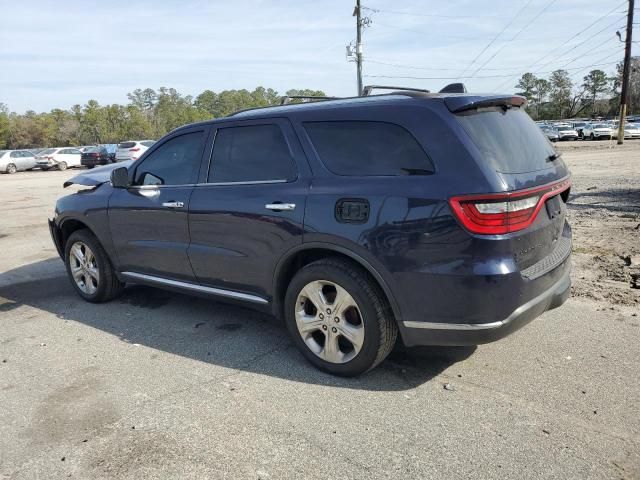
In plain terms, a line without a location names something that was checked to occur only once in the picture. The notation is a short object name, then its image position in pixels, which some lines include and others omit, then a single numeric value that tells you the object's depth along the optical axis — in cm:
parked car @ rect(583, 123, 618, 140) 4325
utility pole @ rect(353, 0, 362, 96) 3744
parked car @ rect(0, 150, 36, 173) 3309
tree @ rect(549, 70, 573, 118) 10894
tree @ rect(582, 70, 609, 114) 10938
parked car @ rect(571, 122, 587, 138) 4531
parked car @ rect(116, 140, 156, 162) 2838
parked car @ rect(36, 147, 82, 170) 3422
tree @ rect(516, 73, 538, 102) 11641
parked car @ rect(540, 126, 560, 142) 4403
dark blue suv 301
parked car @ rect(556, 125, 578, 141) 4534
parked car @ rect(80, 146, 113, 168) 3312
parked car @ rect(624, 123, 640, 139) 3945
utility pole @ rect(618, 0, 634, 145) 3197
